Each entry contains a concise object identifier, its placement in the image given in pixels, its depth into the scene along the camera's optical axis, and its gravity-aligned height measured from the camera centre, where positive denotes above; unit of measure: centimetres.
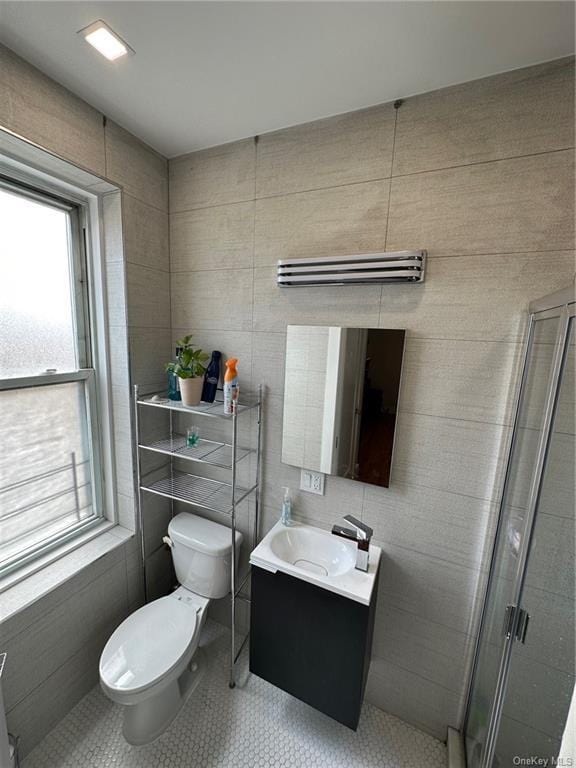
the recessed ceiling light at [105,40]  90 +86
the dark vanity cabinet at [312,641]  115 -117
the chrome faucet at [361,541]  119 -76
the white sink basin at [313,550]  136 -93
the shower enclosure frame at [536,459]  88 -32
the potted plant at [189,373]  142 -18
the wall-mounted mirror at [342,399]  124 -25
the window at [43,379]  126 -22
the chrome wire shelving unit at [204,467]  150 -70
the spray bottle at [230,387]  136 -22
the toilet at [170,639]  119 -129
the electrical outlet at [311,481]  143 -65
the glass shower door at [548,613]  76 -68
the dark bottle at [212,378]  156 -22
